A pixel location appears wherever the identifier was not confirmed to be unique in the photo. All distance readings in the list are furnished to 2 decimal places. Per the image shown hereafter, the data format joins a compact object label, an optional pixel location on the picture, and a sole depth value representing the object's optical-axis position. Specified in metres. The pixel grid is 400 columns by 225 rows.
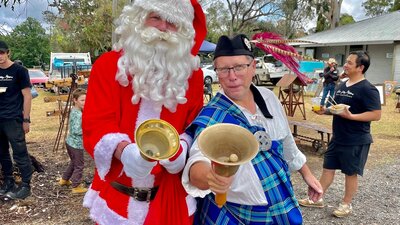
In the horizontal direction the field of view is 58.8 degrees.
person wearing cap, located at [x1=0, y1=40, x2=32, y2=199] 4.03
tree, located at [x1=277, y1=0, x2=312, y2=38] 33.34
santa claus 1.65
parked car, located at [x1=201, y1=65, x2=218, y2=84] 19.61
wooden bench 6.06
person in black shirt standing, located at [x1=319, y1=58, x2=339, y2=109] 11.63
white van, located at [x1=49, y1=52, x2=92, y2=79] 16.39
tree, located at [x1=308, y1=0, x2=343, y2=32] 29.19
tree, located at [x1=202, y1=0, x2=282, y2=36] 30.35
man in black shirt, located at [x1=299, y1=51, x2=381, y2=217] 3.60
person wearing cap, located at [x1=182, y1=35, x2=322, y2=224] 1.59
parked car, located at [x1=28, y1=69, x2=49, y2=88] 18.30
